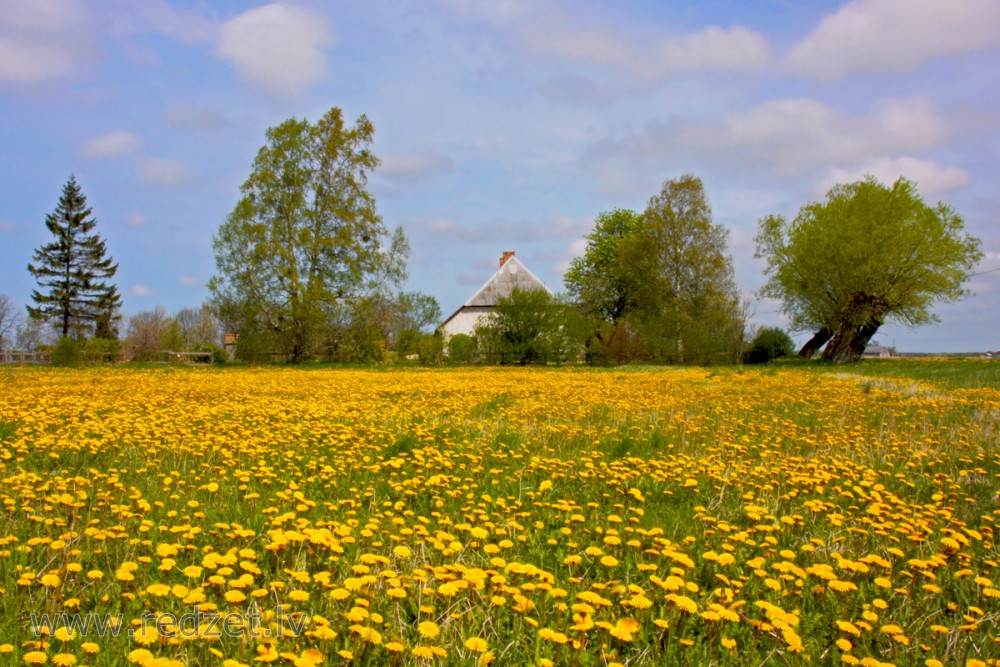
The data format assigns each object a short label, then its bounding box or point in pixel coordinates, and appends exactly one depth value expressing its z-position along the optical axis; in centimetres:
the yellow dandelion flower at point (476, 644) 208
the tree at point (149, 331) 3233
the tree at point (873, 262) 3394
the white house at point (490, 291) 5766
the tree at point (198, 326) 7638
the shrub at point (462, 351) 3059
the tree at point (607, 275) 4888
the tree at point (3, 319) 5856
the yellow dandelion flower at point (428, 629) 209
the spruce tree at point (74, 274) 4909
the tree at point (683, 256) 4250
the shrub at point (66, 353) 2527
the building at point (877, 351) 7500
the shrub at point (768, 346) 3827
